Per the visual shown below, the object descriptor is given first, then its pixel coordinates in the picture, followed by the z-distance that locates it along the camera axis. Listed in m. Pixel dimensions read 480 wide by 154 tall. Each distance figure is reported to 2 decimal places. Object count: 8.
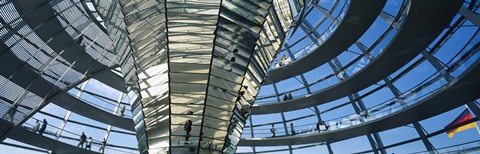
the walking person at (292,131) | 25.50
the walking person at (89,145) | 24.84
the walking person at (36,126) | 21.59
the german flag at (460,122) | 19.43
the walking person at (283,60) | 23.57
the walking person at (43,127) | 22.09
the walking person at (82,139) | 24.55
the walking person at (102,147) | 25.85
